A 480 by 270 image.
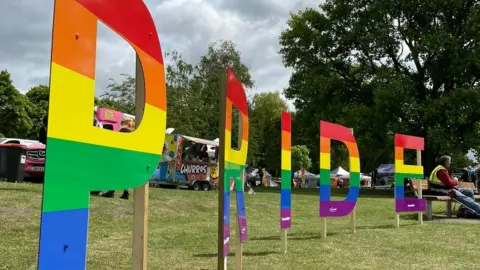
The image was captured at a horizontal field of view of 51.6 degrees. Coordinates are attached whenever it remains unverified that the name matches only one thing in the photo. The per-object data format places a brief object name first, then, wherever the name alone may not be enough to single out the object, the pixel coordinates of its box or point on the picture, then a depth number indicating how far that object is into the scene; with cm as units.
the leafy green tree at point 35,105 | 4979
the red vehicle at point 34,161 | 1662
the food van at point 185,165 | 2197
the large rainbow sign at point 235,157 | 466
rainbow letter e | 1134
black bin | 1372
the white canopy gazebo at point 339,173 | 5256
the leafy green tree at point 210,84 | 3969
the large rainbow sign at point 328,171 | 895
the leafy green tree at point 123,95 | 4144
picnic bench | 1231
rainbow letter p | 211
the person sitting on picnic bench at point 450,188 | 1196
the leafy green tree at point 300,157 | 5062
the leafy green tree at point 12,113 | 4547
